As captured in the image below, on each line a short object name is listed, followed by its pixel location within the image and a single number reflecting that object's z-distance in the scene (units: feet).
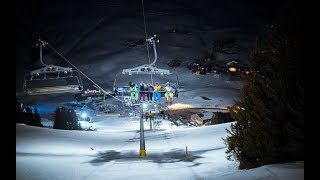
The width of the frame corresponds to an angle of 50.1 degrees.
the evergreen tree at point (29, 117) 172.85
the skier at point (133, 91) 62.80
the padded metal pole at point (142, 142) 64.64
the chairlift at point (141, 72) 59.78
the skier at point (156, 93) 64.74
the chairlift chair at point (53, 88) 59.98
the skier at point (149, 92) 64.13
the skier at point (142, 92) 63.62
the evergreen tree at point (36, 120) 174.70
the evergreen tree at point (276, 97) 33.86
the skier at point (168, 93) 66.09
